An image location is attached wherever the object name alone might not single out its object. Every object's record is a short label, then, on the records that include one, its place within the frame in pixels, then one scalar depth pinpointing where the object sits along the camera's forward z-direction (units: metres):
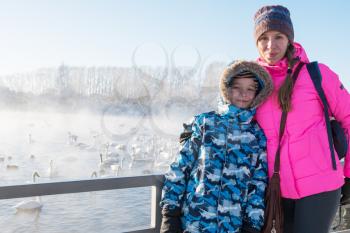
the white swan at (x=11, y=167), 23.94
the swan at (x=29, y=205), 13.90
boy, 1.91
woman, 1.91
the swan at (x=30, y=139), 38.64
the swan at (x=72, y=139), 37.98
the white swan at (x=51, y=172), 20.88
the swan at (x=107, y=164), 23.02
